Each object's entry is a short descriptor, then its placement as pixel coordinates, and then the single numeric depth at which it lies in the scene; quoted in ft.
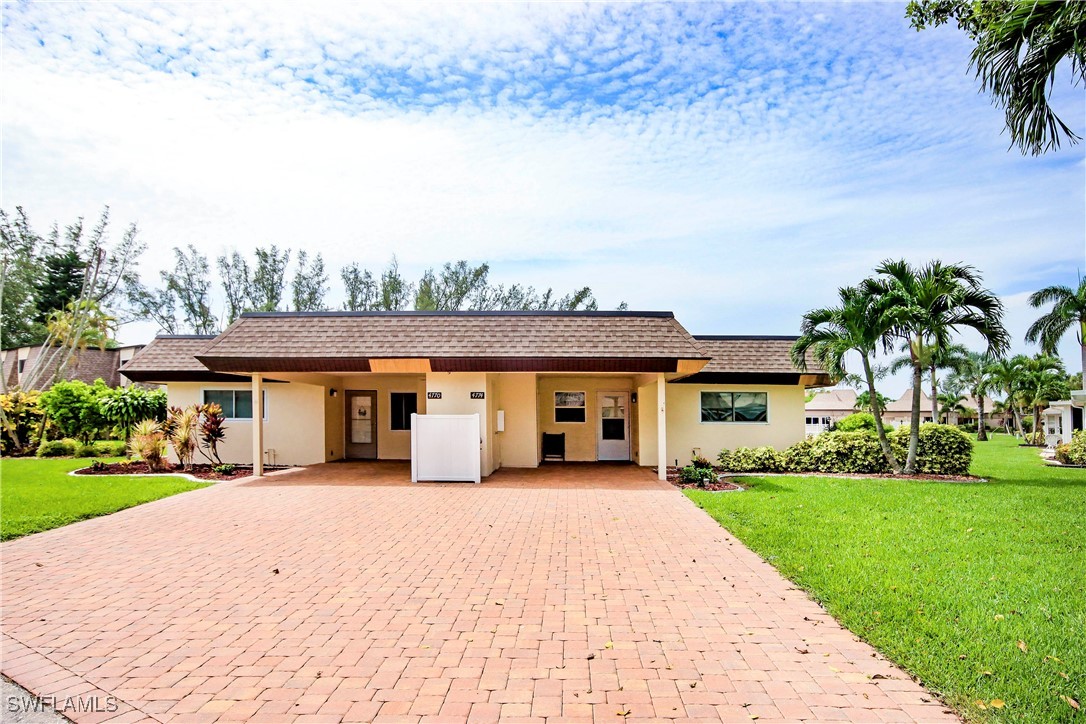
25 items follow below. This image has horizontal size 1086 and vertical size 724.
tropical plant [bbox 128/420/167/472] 51.83
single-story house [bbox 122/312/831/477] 46.24
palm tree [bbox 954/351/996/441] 141.38
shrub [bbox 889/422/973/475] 50.80
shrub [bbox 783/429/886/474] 52.60
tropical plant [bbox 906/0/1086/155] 17.25
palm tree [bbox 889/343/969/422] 49.62
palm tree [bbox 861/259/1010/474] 47.06
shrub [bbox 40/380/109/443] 69.21
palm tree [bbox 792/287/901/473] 49.16
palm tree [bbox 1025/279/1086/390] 82.23
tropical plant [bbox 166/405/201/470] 52.06
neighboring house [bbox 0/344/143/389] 113.70
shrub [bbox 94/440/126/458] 65.86
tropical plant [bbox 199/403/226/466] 52.95
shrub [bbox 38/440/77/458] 67.10
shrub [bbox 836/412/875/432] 73.75
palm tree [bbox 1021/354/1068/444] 127.24
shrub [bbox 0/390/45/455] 71.05
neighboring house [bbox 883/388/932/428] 188.79
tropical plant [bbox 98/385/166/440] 69.36
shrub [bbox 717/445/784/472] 54.24
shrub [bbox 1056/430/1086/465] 65.57
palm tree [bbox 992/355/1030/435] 133.28
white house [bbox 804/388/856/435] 195.93
